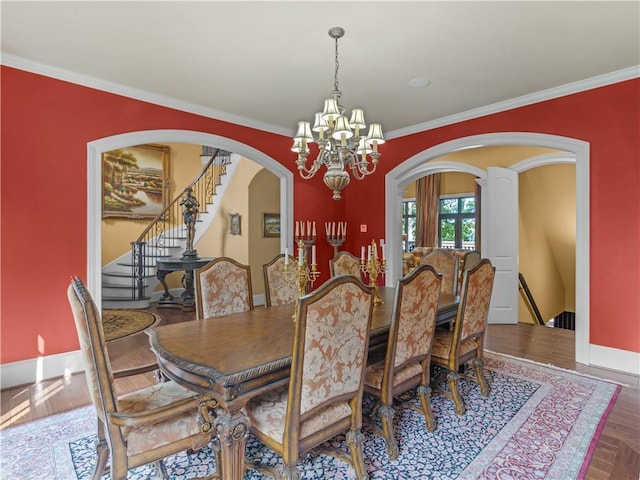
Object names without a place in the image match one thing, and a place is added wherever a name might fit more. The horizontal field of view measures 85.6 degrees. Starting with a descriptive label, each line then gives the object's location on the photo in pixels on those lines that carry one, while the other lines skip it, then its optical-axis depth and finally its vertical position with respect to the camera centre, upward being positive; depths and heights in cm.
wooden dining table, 146 -56
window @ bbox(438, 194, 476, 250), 931 +48
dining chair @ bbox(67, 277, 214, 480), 137 -80
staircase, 603 -15
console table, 568 -67
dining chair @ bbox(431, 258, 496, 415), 248 -75
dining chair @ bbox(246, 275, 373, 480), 146 -66
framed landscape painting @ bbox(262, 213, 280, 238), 663 +27
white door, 516 -1
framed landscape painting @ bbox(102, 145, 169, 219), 673 +116
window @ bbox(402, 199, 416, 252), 1054 +52
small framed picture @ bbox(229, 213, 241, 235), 664 +30
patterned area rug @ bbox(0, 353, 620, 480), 189 -127
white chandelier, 254 +79
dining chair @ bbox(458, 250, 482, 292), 402 -23
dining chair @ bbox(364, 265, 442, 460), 197 -69
